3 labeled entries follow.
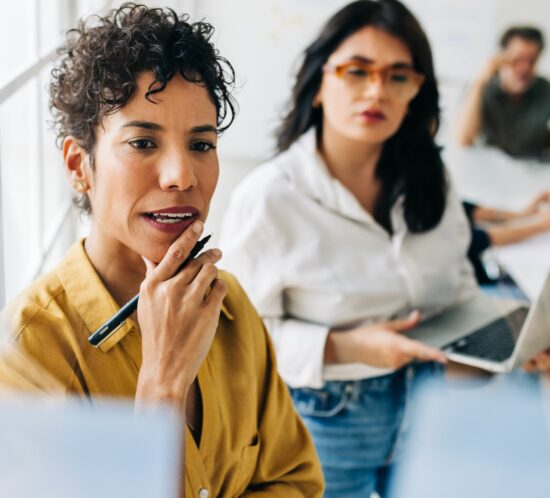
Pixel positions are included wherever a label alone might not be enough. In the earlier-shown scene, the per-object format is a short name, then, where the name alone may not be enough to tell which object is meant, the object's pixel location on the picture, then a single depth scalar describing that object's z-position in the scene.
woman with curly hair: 0.70
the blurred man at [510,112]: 3.67
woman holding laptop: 1.41
